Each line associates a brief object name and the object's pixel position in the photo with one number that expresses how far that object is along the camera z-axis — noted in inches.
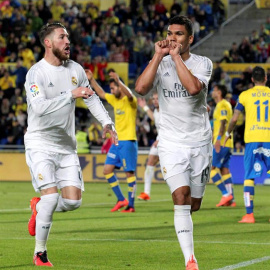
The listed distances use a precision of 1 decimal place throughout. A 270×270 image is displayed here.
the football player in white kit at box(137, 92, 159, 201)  699.3
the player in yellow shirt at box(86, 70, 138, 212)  607.8
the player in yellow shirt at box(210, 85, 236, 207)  646.5
